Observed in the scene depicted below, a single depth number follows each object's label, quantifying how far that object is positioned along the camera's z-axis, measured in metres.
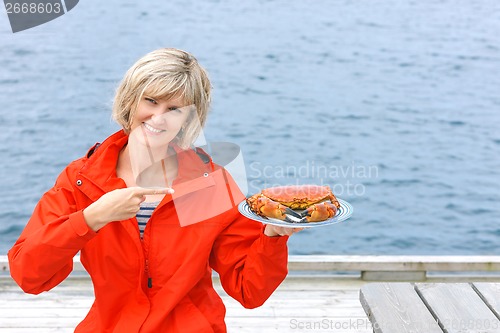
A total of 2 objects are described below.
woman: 4.56
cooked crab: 4.22
